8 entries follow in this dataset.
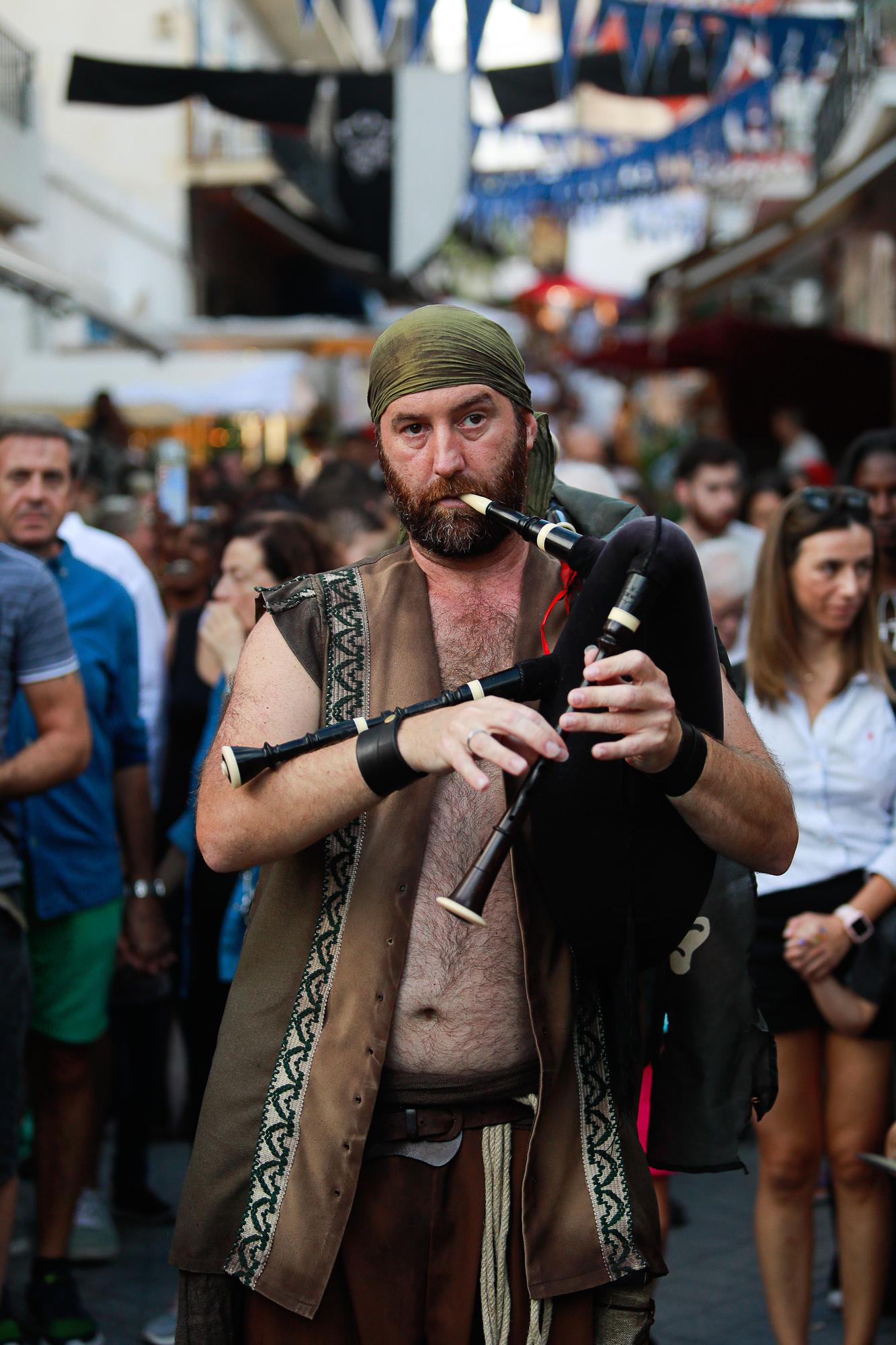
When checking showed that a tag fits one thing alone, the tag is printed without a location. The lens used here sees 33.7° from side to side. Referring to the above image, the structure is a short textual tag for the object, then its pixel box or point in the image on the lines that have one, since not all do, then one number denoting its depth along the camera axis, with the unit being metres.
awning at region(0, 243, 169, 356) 7.15
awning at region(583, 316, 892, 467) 12.27
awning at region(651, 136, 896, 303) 9.79
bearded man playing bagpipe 2.30
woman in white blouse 3.74
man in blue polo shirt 4.19
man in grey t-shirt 3.60
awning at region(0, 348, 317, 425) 12.57
